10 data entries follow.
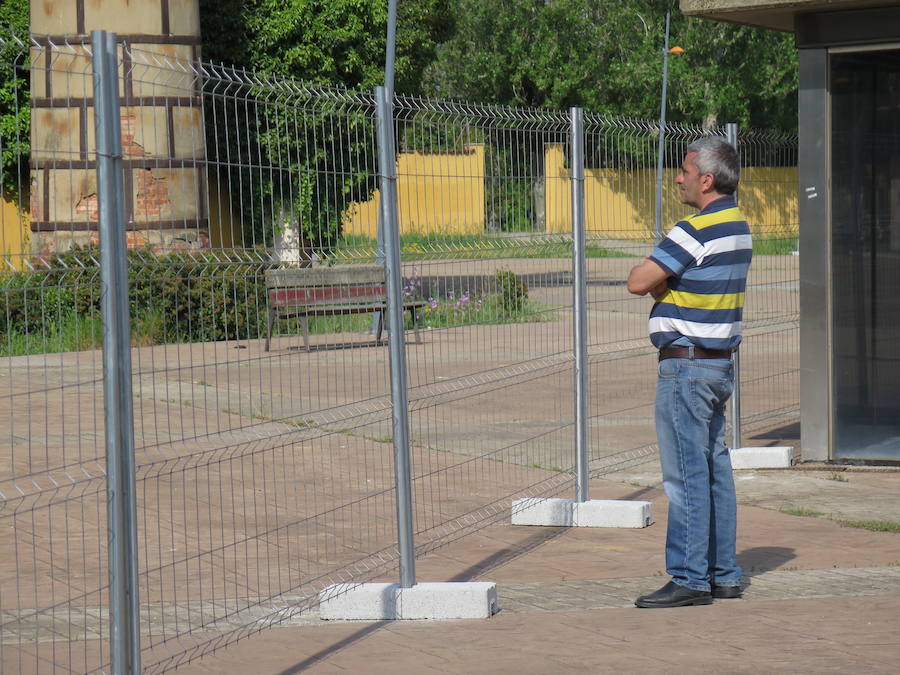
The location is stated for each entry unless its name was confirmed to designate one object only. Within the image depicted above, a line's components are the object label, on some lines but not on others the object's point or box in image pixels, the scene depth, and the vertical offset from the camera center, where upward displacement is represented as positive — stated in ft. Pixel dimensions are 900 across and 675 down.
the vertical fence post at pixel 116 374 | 25.98 -2.30
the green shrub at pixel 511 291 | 45.78 -2.85
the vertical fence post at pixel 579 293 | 48.11 -2.95
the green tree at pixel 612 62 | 292.61 +6.54
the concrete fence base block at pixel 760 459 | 59.77 -7.33
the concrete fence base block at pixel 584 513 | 48.11 -6.84
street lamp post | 55.06 -1.02
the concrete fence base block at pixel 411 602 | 36.63 -6.35
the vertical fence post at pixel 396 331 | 36.17 -2.70
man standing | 36.50 -3.03
